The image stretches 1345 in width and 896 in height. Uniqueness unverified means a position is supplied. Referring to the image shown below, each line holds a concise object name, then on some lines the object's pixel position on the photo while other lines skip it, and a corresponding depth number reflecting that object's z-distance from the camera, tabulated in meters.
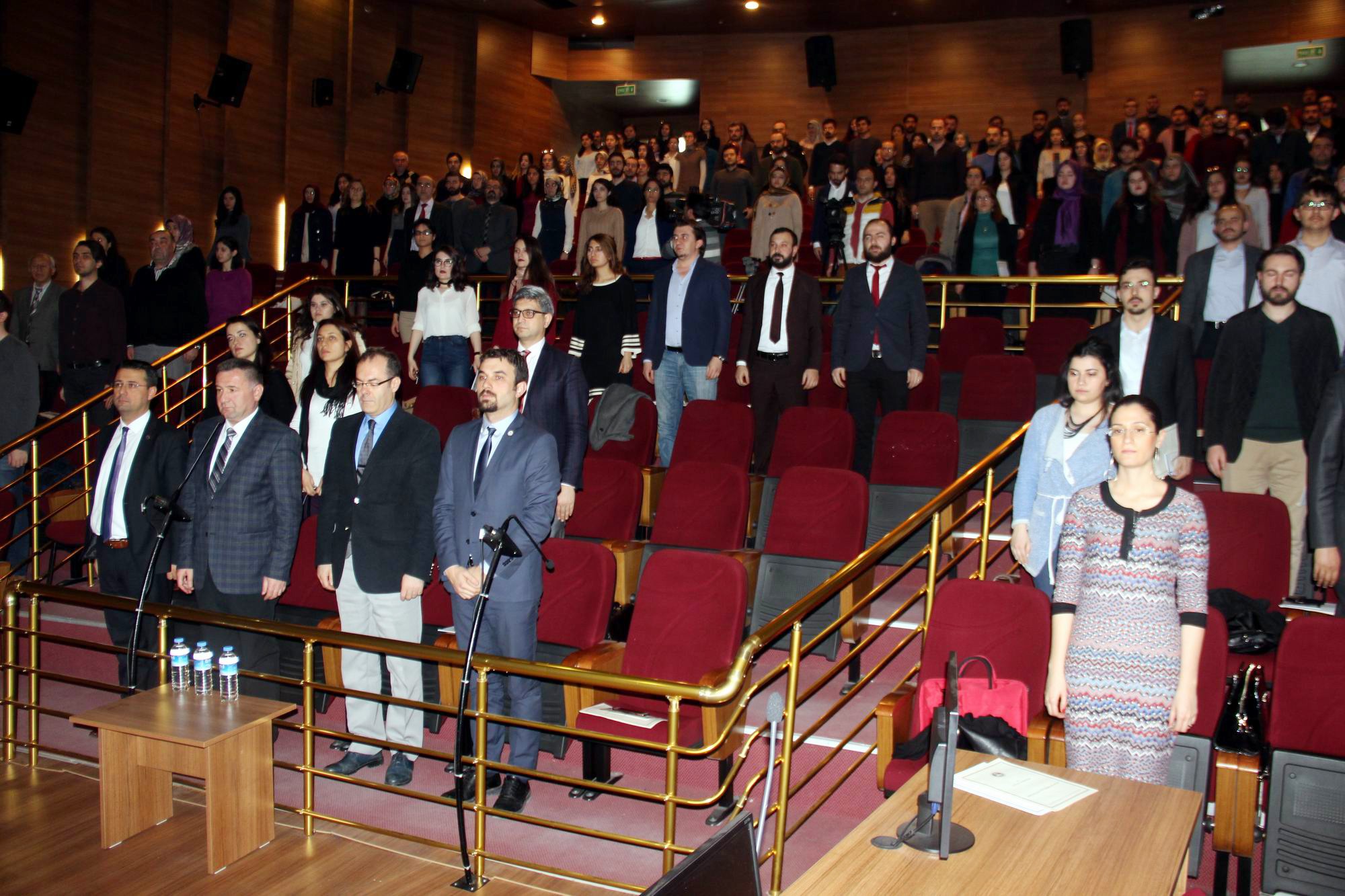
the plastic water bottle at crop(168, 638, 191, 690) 3.41
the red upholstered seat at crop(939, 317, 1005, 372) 6.83
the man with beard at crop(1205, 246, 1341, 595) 4.20
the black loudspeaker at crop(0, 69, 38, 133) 8.71
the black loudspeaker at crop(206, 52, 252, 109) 10.69
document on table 2.17
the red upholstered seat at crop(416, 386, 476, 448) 6.15
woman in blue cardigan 3.50
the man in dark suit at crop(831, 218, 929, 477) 5.44
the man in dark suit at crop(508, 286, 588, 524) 4.25
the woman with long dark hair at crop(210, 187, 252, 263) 9.38
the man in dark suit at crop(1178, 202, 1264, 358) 5.12
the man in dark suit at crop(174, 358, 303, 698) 3.96
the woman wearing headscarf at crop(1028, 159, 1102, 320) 7.23
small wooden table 3.05
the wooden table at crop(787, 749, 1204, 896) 1.86
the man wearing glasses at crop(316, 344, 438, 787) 3.78
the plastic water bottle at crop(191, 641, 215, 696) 3.39
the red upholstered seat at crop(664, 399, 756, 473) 5.47
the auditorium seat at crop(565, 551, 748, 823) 3.60
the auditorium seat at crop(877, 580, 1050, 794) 3.28
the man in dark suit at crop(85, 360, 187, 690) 4.29
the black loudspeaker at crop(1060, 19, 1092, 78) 13.09
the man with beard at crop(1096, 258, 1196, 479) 4.15
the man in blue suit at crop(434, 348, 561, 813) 3.49
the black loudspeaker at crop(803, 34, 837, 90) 14.62
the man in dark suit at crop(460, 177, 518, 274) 8.41
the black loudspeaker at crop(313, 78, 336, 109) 12.34
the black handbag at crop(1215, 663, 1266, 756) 2.94
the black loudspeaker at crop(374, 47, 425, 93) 13.16
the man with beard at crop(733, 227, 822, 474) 5.47
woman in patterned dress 2.68
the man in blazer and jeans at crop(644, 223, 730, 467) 5.51
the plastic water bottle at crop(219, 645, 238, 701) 3.33
